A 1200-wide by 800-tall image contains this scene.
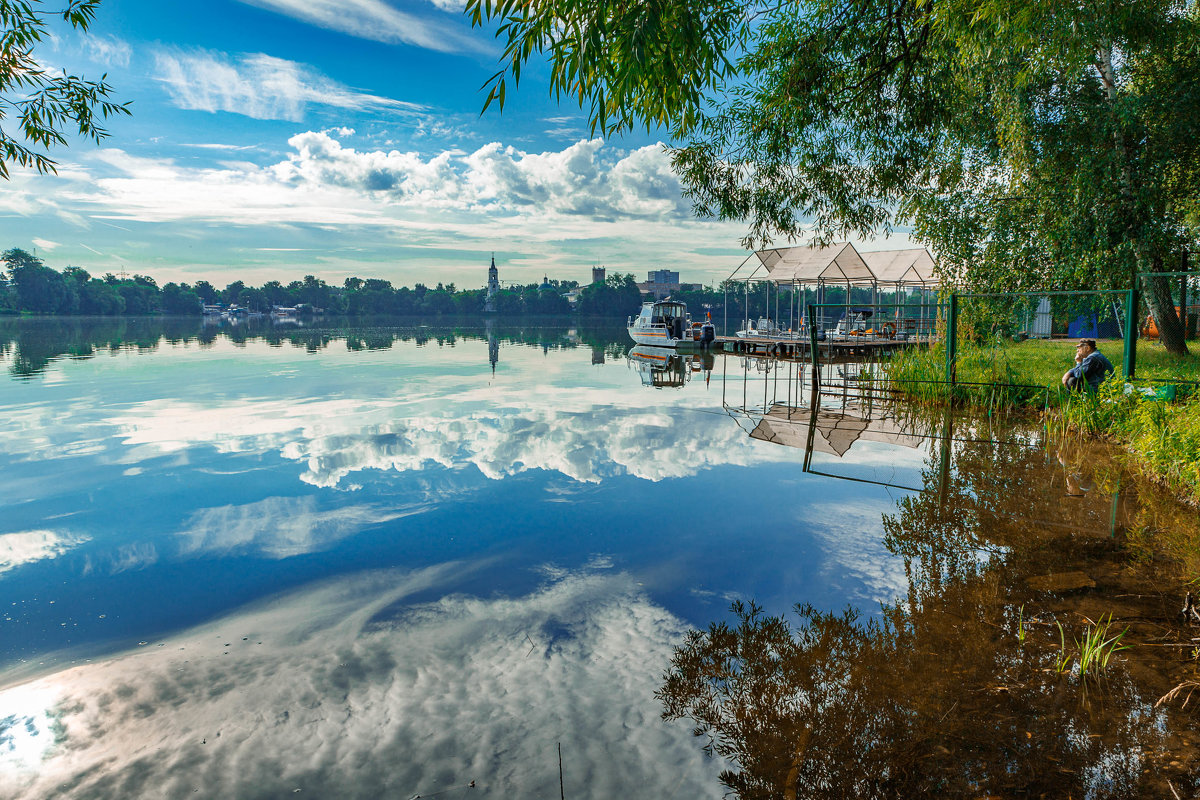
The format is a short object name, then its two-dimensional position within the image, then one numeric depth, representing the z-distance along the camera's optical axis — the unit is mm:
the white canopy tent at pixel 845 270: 27859
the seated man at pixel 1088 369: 9469
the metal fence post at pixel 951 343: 11891
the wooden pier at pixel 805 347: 26531
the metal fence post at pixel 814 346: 13988
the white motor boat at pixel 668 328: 33656
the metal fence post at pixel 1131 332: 8922
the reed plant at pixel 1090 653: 3246
